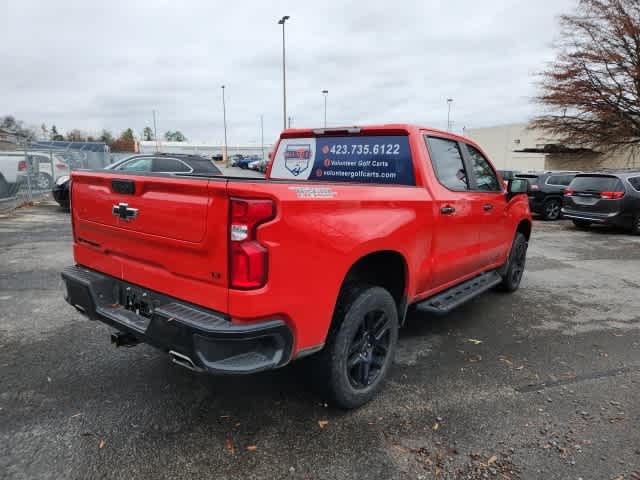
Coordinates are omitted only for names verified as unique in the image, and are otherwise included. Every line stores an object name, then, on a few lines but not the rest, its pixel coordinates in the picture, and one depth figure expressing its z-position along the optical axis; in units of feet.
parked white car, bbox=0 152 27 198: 41.19
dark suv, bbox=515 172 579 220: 47.88
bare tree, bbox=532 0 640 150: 75.77
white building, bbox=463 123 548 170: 123.54
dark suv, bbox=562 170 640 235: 36.76
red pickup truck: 7.31
